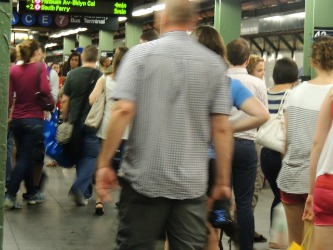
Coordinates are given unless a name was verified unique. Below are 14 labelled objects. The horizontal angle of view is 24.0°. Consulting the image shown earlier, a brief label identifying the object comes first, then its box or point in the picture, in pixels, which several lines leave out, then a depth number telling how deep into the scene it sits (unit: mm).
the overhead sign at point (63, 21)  20438
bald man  3602
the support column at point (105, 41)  31200
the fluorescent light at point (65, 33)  37475
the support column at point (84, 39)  37719
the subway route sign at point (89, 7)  17391
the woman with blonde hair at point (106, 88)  8034
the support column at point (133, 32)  30453
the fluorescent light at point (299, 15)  20438
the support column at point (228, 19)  19750
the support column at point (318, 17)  13375
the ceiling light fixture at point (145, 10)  24986
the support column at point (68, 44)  44541
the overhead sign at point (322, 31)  13016
